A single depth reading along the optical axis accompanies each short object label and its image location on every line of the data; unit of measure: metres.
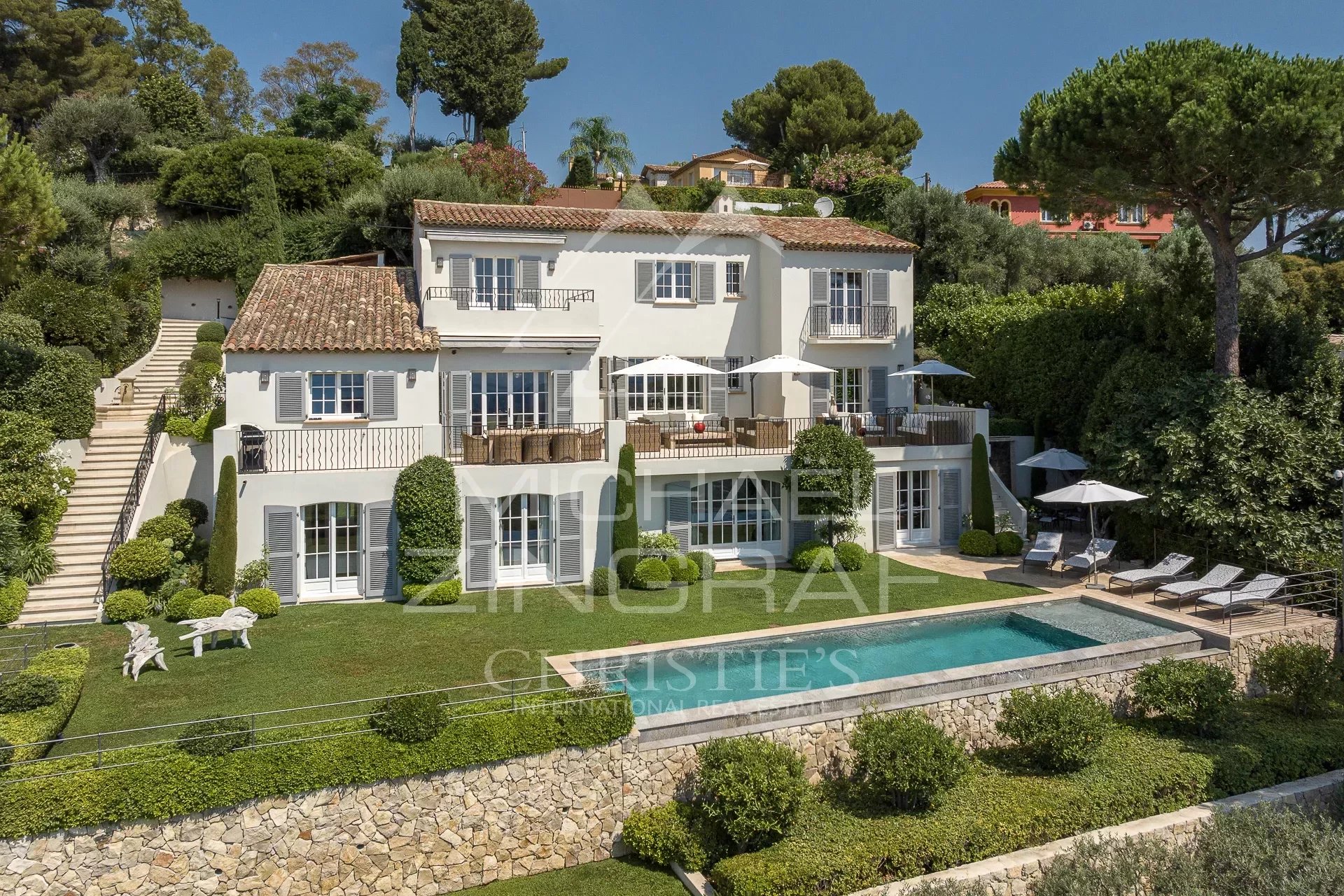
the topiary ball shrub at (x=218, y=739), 11.34
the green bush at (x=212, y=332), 31.78
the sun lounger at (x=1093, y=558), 22.00
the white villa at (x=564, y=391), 21.19
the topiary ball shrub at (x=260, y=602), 19.08
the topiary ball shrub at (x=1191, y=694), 15.38
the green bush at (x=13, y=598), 17.95
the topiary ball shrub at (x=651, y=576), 21.45
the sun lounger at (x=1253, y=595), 18.61
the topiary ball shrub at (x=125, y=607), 18.58
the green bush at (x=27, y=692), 12.68
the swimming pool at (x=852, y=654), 15.20
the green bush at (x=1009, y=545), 24.78
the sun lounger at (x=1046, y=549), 22.73
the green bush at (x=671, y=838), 12.51
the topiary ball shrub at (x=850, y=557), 23.39
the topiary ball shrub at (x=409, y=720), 12.23
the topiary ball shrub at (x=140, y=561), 19.17
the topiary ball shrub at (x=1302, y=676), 16.34
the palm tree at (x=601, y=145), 53.12
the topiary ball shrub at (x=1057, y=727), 14.09
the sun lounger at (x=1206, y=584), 19.78
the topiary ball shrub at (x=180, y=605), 18.78
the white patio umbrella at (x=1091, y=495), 21.50
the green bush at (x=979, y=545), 24.75
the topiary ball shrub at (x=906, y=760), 12.86
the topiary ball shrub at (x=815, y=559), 23.25
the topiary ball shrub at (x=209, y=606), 18.50
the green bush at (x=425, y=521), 20.34
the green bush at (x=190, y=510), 21.72
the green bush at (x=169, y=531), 20.58
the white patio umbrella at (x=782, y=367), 25.02
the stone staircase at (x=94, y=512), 18.75
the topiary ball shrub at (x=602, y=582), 21.06
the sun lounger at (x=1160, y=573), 20.59
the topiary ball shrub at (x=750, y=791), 12.29
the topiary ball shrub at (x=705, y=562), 22.62
